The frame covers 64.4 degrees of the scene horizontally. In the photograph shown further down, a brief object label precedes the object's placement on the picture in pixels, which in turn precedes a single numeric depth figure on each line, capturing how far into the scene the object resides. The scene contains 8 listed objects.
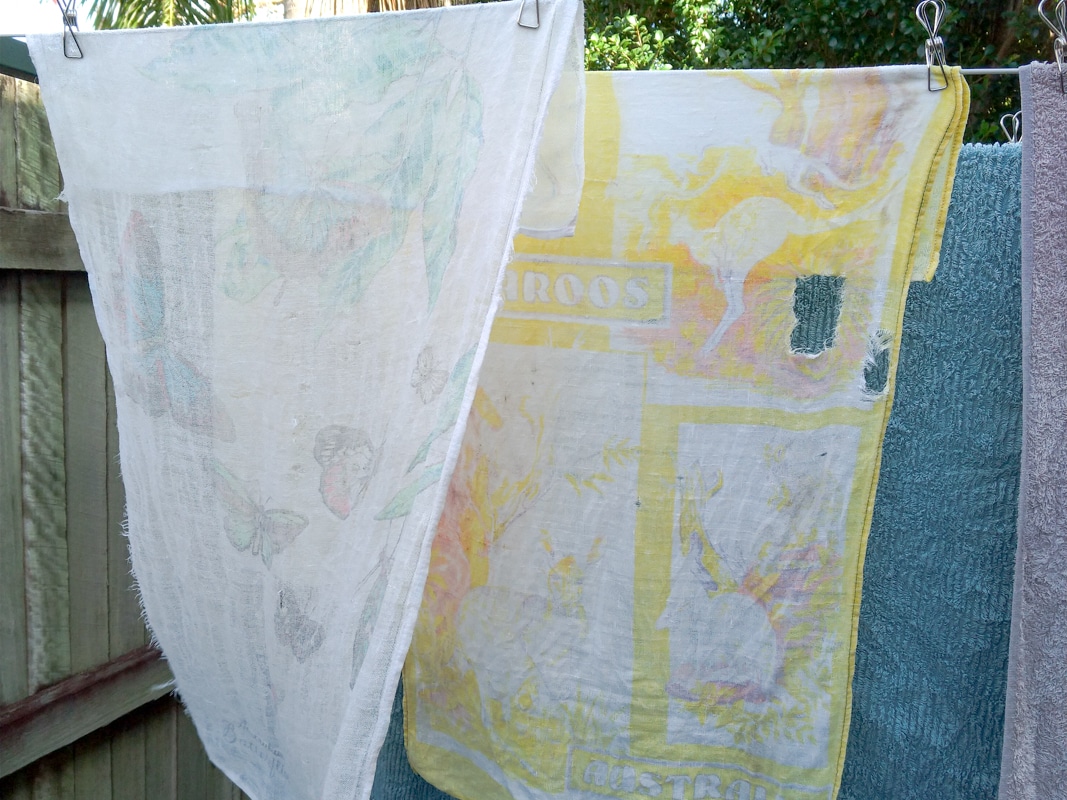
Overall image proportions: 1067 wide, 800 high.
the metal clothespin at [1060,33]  0.72
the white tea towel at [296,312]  0.68
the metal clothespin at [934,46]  0.73
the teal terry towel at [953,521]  0.82
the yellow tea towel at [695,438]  0.80
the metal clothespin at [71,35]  0.84
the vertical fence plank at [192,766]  1.38
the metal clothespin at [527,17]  0.69
